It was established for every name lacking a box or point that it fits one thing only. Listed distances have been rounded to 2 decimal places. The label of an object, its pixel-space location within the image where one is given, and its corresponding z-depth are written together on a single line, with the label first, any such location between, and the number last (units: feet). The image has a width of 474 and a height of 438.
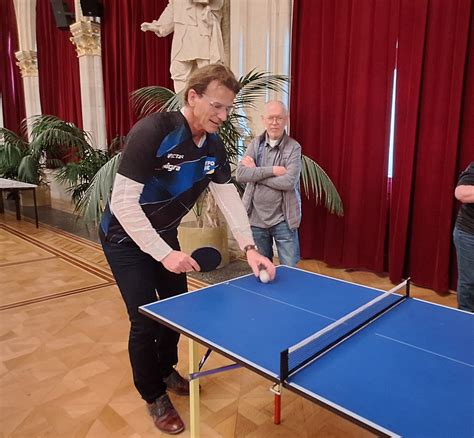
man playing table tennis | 5.38
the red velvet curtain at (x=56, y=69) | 28.01
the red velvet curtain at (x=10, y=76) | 36.14
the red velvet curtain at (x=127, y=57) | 20.39
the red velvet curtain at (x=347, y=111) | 12.82
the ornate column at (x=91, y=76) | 24.84
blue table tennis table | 3.27
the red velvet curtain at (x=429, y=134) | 11.23
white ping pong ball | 6.05
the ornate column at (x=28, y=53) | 31.53
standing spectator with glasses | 9.56
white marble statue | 16.10
